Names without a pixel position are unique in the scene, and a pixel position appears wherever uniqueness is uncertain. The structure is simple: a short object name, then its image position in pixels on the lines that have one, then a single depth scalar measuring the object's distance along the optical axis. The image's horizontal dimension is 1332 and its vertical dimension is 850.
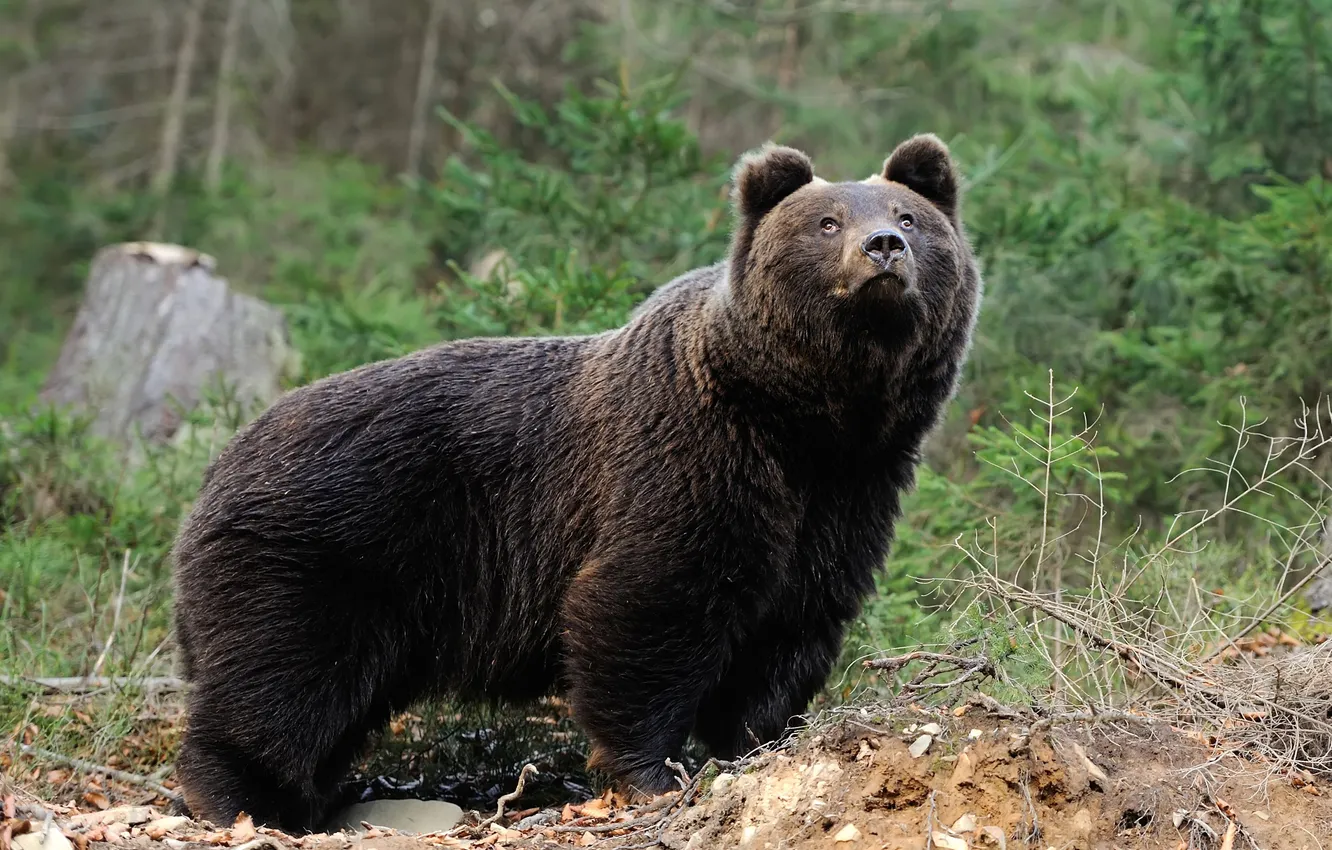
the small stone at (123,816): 9.38
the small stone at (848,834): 8.11
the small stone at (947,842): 7.86
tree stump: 21.08
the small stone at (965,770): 8.29
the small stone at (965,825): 8.04
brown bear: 10.95
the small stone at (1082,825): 8.05
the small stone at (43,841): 8.13
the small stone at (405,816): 11.72
